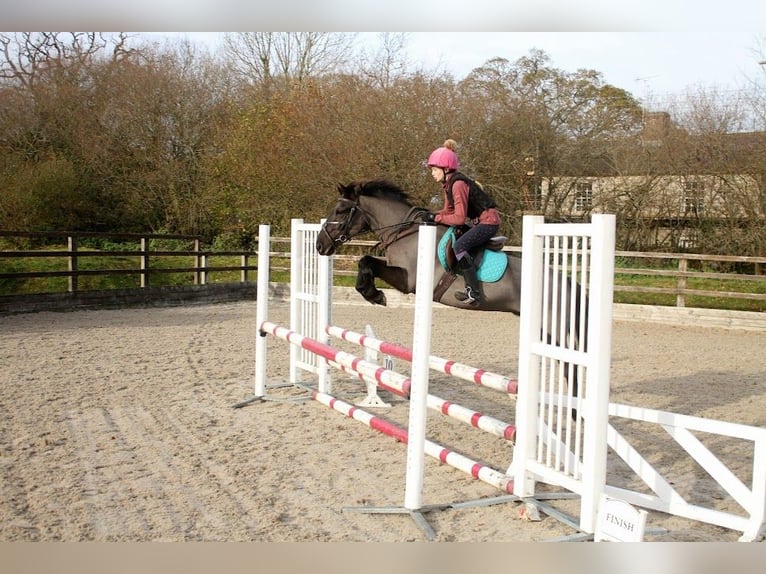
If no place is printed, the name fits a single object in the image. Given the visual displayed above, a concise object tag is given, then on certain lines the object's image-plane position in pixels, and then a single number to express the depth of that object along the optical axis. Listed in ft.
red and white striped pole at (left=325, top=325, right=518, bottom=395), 12.13
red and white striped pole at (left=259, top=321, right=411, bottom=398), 12.27
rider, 15.89
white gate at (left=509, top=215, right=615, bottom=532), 9.76
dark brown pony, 16.52
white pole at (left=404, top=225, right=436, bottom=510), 11.40
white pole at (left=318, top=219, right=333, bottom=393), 18.35
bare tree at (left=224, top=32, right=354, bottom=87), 66.33
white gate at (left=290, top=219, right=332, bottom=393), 18.61
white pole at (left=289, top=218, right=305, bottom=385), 19.54
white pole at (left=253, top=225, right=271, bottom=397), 19.16
